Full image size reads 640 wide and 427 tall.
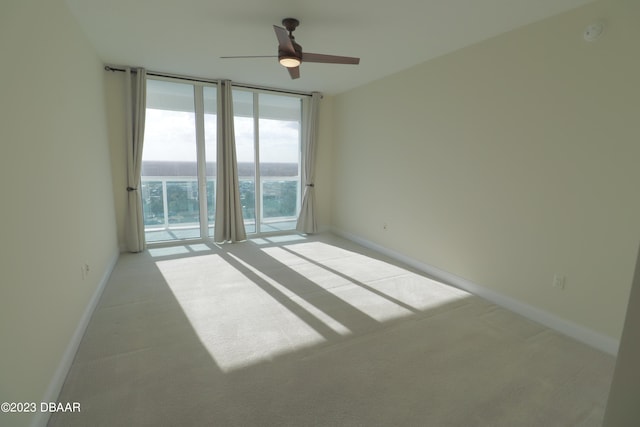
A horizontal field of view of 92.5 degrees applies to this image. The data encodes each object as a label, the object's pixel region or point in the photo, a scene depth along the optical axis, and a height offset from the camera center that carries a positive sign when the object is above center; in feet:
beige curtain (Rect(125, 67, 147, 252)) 13.28 +0.50
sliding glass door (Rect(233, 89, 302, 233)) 16.56 +0.38
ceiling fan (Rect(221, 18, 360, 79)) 8.14 +3.07
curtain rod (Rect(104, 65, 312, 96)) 13.06 +3.90
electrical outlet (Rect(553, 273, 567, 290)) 8.23 -2.89
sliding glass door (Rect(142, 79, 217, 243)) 14.70 -0.01
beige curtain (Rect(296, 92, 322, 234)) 17.39 -0.35
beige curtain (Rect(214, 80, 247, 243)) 15.26 -0.96
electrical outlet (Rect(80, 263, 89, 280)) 8.16 -3.04
